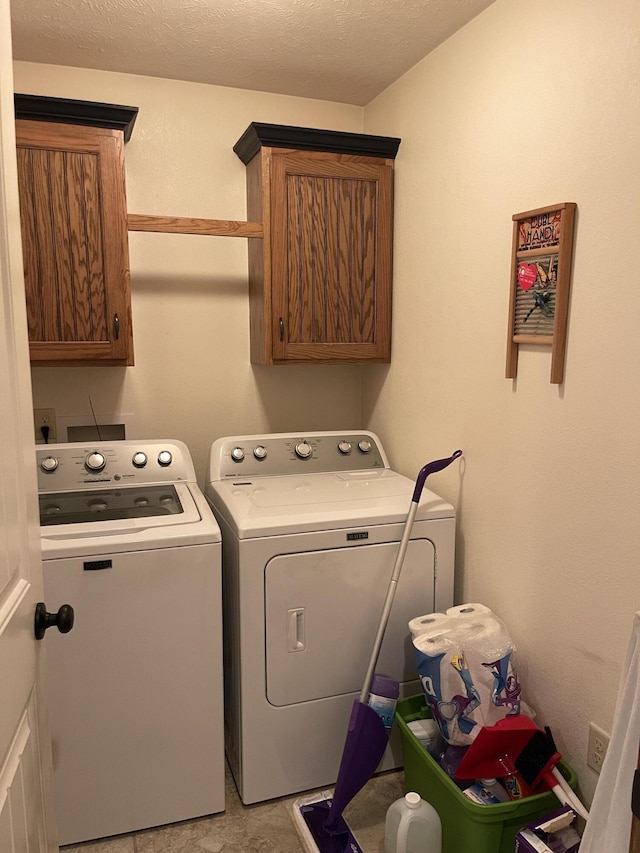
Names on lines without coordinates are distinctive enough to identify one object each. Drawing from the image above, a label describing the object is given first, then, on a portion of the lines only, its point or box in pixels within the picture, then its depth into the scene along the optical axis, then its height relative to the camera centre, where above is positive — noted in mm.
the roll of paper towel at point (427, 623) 1877 -844
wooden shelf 2299 +376
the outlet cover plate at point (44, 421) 2506 -350
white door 990 -365
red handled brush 1624 -1101
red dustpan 1629 -1047
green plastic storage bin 1580 -1191
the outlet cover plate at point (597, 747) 1629 -1033
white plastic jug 1633 -1241
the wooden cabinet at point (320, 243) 2387 +336
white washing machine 1760 -940
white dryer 1928 -849
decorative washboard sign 1661 +142
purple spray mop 1818 -1233
